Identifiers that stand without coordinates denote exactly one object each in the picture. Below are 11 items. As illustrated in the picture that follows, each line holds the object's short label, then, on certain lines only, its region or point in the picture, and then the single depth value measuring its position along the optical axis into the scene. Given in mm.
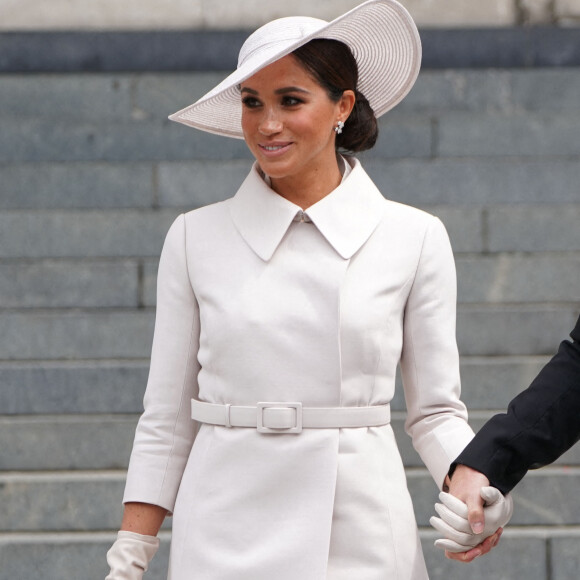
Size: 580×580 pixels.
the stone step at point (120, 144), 14016
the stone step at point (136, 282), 11758
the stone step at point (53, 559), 9656
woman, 5809
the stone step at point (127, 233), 12375
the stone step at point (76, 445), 10320
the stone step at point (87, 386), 10750
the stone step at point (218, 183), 13109
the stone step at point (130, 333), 11227
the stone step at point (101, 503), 9953
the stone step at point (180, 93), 14875
